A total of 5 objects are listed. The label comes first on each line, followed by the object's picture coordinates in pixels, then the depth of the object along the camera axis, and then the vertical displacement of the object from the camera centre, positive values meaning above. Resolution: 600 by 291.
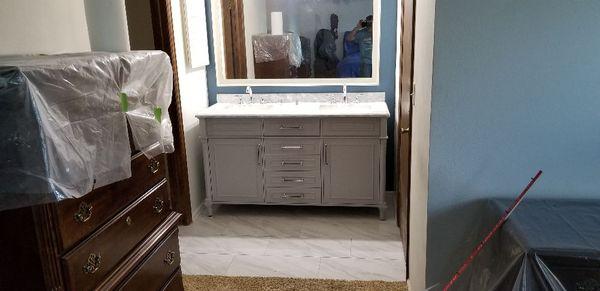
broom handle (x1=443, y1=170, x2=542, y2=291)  1.40 -0.57
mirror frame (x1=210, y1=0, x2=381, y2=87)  3.71 -0.28
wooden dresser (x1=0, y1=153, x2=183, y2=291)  1.13 -0.54
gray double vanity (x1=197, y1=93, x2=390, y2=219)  3.34 -0.81
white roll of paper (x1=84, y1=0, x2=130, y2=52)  1.63 +0.09
